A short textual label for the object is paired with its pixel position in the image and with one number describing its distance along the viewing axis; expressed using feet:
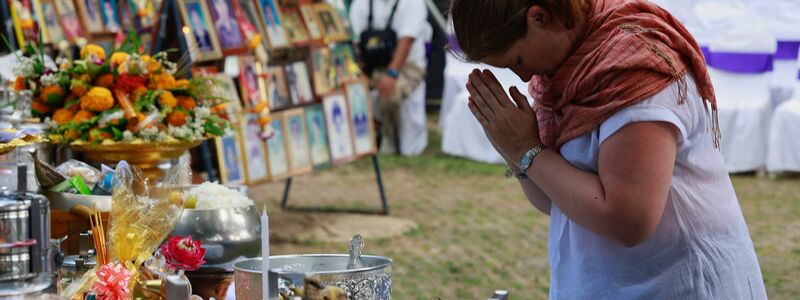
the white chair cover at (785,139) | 30.76
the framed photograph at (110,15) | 22.03
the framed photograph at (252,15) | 20.13
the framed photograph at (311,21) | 22.00
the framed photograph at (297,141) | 21.45
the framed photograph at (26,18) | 18.93
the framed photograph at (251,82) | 19.53
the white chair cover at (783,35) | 32.19
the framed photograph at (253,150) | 19.56
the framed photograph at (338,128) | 23.00
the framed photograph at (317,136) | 22.39
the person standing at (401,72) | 32.27
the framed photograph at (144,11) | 22.22
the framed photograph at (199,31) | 17.28
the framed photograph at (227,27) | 18.42
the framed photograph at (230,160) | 18.34
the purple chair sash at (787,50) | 32.19
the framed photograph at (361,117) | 23.84
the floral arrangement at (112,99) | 10.99
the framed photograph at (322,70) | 22.52
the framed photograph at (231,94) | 18.41
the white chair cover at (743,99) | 31.63
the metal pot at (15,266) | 4.58
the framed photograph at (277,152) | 20.70
